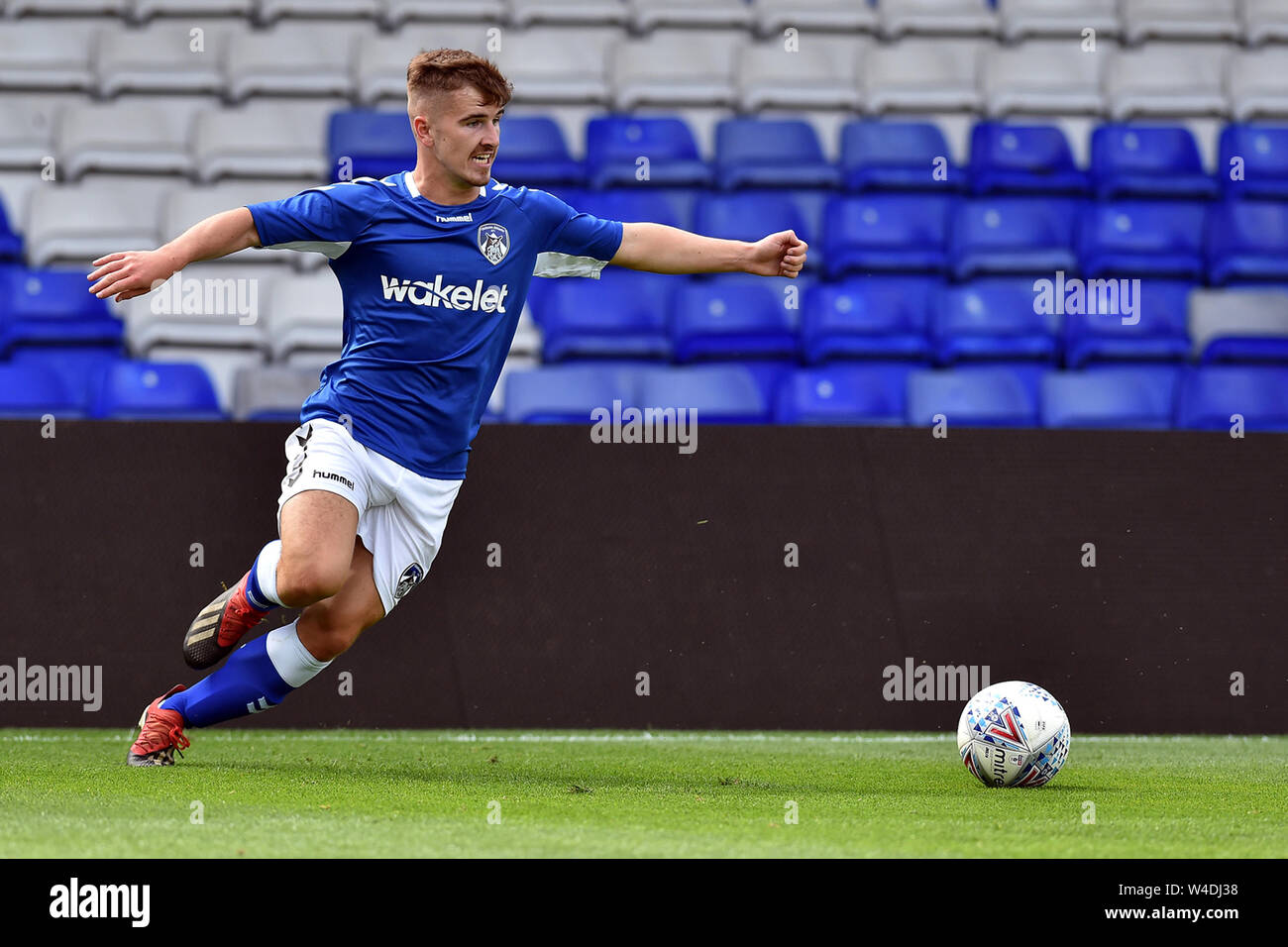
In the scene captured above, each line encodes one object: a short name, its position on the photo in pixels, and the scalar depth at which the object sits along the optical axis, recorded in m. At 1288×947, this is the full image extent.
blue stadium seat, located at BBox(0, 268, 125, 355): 16.28
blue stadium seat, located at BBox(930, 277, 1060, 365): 16.80
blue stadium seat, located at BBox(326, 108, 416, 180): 17.89
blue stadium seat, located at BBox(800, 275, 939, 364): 16.73
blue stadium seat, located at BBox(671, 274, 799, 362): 16.70
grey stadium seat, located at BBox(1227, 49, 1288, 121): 19.45
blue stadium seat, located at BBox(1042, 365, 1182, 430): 15.95
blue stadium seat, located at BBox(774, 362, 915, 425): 15.73
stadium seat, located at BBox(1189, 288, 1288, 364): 16.78
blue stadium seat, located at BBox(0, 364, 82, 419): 15.02
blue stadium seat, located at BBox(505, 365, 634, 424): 15.10
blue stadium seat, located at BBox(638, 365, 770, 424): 15.42
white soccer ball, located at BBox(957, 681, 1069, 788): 8.78
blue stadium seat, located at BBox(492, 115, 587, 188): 17.92
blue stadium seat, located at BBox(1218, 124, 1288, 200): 18.48
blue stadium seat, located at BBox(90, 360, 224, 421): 15.02
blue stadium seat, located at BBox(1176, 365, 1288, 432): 15.72
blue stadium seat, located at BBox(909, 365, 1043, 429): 15.61
